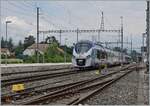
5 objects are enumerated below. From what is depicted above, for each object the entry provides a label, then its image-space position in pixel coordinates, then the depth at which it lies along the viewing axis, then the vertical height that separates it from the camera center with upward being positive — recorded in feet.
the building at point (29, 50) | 410.93 +0.43
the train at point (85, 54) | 132.36 -1.30
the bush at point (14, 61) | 231.50 -6.57
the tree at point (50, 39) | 425.28 +13.07
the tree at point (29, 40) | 525.92 +14.43
